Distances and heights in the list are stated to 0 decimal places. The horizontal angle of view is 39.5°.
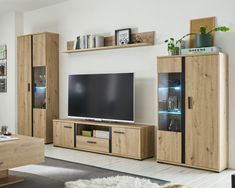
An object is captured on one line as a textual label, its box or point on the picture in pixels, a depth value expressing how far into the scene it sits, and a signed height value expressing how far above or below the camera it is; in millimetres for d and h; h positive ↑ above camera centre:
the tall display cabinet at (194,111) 4086 -215
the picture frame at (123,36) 5176 +936
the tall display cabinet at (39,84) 6102 +214
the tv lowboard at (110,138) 4766 -686
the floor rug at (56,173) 3598 -959
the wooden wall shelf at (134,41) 4977 +850
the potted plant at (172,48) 4508 +642
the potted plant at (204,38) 4238 +730
